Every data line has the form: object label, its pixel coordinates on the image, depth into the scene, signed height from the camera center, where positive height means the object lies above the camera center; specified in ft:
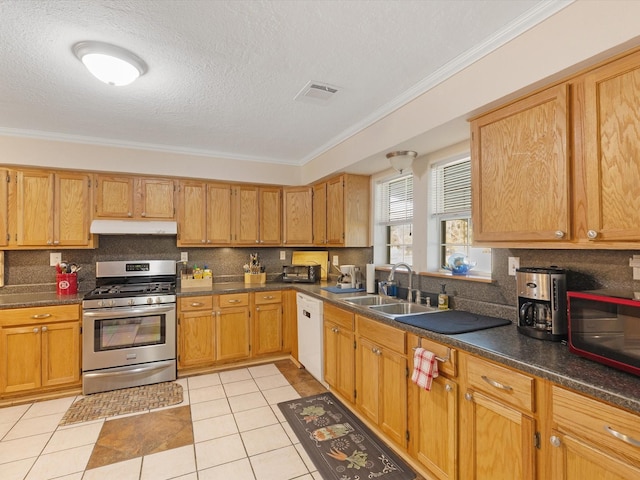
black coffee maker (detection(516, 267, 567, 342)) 5.46 -1.02
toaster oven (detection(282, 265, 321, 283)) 13.79 -1.22
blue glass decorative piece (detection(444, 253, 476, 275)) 8.66 -0.54
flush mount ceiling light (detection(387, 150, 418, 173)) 8.97 +2.30
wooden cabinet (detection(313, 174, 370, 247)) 12.07 +1.22
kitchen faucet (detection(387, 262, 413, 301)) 9.46 -0.93
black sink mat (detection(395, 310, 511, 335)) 6.27 -1.61
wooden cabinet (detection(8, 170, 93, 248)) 10.62 +1.19
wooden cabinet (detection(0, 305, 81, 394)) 9.67 -3.06
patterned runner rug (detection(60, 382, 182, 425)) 9.14 -4.62
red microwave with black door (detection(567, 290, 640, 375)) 4.05 -1.11
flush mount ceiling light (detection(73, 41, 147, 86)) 6.02 +3.44
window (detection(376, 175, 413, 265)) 11.07 +0.98
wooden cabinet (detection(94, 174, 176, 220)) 11.67 +1.71
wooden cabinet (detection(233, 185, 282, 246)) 13.67 +1.22
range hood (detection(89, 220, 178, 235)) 11.32 +0.61
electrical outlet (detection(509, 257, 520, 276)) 7.09 -0.45
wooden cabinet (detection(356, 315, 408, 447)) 7.02 -3.05
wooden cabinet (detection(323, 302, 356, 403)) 8.96 -3.07
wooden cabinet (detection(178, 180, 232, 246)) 12.78 +1.21
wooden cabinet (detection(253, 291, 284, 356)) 12.79 -3.05
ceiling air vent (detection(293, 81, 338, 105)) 7.63 +3.60
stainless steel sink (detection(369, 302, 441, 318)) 8.93 -1.77
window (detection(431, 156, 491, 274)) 8.63 +0.87
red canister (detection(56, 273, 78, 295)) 11.12 -1.27
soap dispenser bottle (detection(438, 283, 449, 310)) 8.55 -1.50
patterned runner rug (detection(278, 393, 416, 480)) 6.74 -4.58
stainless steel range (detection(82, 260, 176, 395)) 10.39 -2.94
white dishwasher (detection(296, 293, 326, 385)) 10.66 -3.09
